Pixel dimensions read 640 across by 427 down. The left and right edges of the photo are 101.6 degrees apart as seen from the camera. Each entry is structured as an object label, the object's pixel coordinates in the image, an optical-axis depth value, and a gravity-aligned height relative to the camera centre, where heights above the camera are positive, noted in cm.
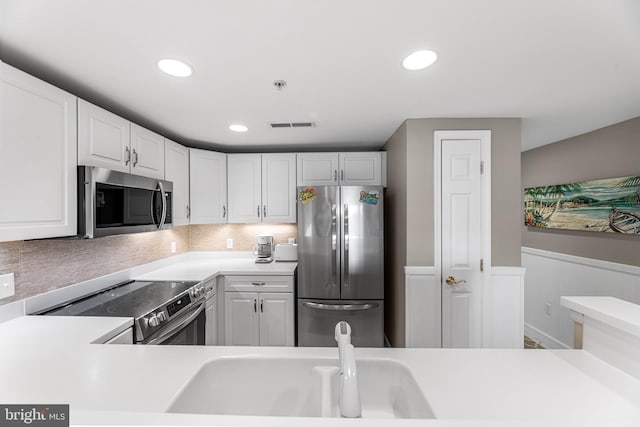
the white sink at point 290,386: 97 -65
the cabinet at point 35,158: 118 +28
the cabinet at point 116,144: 157 +50
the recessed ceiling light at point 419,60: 132 +81
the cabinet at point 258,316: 263 -103
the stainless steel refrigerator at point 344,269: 257 -54
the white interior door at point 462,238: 222 -21
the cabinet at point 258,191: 308 +27
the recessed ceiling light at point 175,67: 139 +81
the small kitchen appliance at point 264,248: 311 -40
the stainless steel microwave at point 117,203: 150 +8
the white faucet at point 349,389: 71 -48
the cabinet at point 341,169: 300 +53
